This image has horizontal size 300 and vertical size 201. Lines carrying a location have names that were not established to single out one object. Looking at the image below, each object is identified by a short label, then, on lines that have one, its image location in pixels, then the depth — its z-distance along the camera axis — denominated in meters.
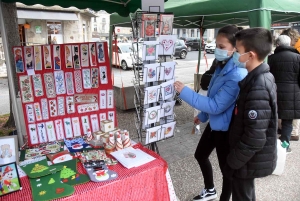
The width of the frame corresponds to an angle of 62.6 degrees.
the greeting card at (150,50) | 1.76
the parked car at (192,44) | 23.73
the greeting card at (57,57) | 2.25
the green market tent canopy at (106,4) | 2.73
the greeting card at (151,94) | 1.80
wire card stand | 1.78
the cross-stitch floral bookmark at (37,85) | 2.19
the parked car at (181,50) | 17.78
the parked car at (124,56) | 13.43
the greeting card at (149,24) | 1.76
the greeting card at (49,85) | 2.23
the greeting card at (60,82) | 2.26
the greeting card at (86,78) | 2.37
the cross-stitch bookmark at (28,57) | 2.15
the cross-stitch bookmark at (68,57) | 2.29
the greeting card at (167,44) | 1.84
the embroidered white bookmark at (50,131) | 2.26
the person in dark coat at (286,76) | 3.27
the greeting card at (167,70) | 1.85
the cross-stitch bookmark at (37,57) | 2.19
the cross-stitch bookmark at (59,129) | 2.30
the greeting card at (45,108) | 2.24
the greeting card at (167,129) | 2.01
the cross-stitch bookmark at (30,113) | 2.19
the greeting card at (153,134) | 1.92
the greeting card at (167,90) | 1.88
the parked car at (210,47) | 21.72
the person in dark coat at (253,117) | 1.44
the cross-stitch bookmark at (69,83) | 2.31
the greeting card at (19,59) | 2.12
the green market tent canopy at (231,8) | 3.18
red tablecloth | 1.38
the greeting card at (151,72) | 1.77
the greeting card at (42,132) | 2.22
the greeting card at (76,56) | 2.31
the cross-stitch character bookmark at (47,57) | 2.22
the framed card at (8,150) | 1.64
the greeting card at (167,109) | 1.94
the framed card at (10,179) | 1.36
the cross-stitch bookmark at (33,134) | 2.17
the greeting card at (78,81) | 2.34
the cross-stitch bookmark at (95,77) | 2.41
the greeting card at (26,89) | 2.15
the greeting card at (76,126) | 2.37
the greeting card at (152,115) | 1.85
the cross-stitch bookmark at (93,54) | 2.38
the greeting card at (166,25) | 1.82
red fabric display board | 2.18
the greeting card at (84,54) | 2.35
